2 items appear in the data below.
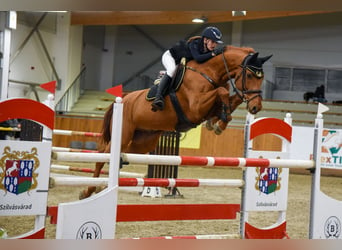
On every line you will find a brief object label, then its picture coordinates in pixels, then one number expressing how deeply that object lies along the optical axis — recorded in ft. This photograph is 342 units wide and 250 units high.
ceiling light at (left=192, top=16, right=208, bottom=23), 72.32
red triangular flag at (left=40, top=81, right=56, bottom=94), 20.57
